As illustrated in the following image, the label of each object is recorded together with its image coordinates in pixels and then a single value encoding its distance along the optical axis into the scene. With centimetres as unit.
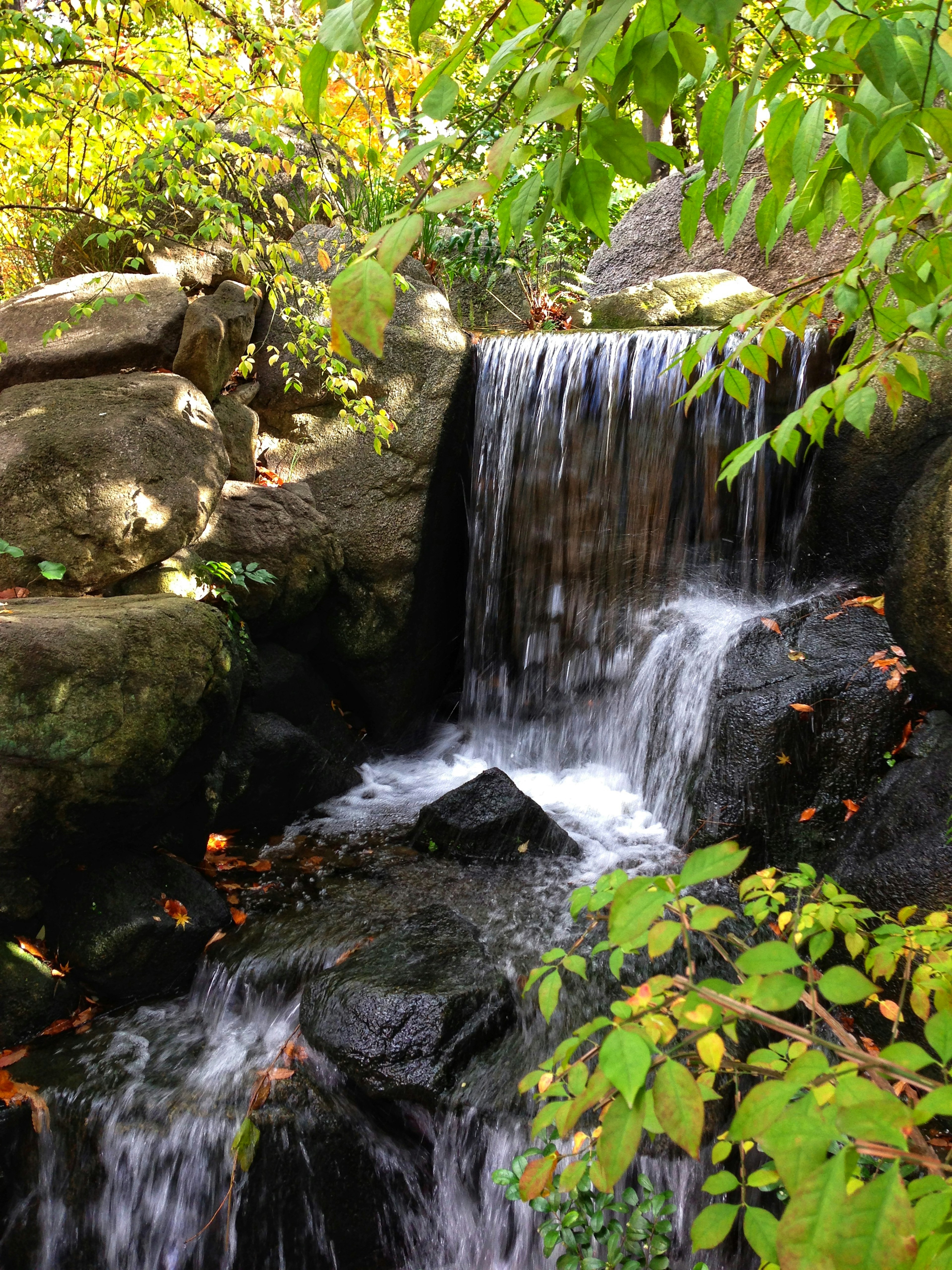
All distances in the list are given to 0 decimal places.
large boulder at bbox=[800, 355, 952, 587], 531
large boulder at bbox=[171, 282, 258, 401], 629
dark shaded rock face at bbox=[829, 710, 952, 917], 345
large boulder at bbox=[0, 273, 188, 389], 591
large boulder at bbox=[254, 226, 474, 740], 676
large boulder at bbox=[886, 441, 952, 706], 382
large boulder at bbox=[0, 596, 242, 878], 367
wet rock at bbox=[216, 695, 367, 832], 513
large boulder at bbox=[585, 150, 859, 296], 810
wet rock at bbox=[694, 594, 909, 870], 429
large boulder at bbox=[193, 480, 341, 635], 584
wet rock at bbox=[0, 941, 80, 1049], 351
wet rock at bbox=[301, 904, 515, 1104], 309
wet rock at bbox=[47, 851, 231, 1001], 378
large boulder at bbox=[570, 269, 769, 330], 767
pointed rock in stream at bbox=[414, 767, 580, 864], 480
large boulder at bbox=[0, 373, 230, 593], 495
